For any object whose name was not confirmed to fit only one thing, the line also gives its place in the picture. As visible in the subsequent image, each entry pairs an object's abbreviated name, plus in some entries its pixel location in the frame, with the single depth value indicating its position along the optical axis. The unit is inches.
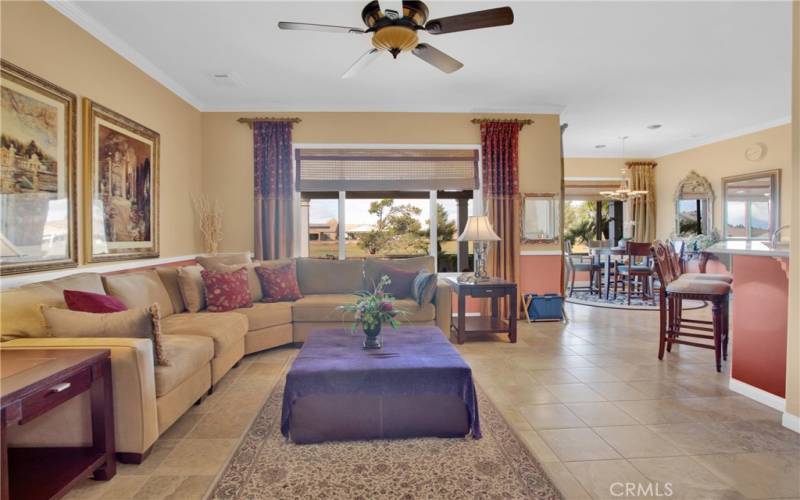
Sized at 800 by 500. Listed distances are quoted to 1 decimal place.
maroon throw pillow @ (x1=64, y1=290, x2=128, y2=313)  92.7
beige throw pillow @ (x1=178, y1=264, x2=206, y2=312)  147.7
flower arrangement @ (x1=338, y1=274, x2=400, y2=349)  103.8
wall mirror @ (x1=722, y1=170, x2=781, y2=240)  255.0
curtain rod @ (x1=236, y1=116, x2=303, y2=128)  210.5
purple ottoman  88.7
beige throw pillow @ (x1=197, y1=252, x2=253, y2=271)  163.1
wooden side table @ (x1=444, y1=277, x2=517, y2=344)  174.2
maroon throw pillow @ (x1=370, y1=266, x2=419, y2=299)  178.1
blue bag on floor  213.8
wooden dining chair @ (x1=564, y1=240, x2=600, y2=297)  293.0
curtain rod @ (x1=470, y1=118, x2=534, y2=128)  218.2
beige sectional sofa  79.2
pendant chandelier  292.0
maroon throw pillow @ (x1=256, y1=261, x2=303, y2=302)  169.9
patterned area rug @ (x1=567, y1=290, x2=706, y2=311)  252.4
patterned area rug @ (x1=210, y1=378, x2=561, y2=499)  72.7
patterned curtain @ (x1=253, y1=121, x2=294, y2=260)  210.1
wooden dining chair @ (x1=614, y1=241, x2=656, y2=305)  256.4
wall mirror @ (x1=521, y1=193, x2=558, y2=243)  226.4
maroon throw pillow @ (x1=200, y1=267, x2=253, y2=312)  149.0
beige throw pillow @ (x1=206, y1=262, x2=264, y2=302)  168.6
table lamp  175.9
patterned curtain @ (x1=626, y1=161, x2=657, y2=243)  339.0
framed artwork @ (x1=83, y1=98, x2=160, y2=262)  130.6
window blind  217.9
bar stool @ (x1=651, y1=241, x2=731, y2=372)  134.6
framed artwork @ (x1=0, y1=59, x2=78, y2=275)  99.4
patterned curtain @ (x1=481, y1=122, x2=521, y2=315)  218.4
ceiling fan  99.9
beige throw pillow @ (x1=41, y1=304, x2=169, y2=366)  83.7
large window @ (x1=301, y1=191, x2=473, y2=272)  223.6
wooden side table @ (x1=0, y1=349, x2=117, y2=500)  59.9
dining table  270.5
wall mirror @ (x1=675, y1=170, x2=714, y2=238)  298.7
